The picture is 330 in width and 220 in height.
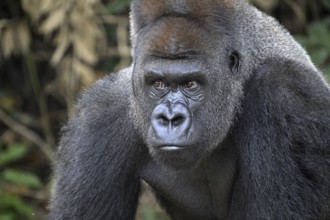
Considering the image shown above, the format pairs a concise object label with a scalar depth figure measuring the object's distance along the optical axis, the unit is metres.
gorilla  10.96
